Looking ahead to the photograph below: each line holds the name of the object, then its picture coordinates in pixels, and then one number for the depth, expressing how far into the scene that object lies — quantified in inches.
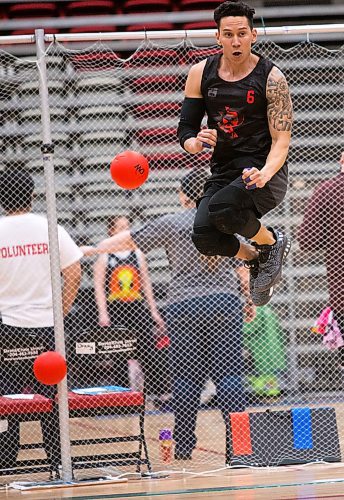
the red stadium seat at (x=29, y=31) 850.8
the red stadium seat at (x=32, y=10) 876.6
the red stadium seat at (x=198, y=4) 874.8
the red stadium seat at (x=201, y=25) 820.8
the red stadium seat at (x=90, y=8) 873.5
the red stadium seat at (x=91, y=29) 861.2
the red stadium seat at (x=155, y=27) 849.5
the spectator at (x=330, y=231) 565.6
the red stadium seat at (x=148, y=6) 880.9
